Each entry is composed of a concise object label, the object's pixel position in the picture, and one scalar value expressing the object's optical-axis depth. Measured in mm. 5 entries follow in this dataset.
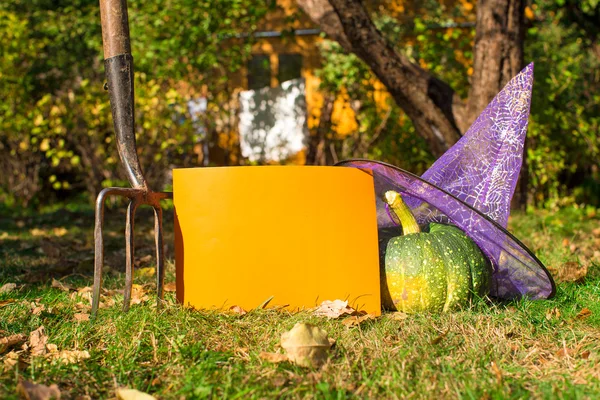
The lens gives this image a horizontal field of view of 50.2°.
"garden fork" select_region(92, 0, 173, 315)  2279
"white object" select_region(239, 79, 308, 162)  8117
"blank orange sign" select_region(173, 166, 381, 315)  2244
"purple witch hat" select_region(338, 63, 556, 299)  2447
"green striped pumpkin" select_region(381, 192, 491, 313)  2322
